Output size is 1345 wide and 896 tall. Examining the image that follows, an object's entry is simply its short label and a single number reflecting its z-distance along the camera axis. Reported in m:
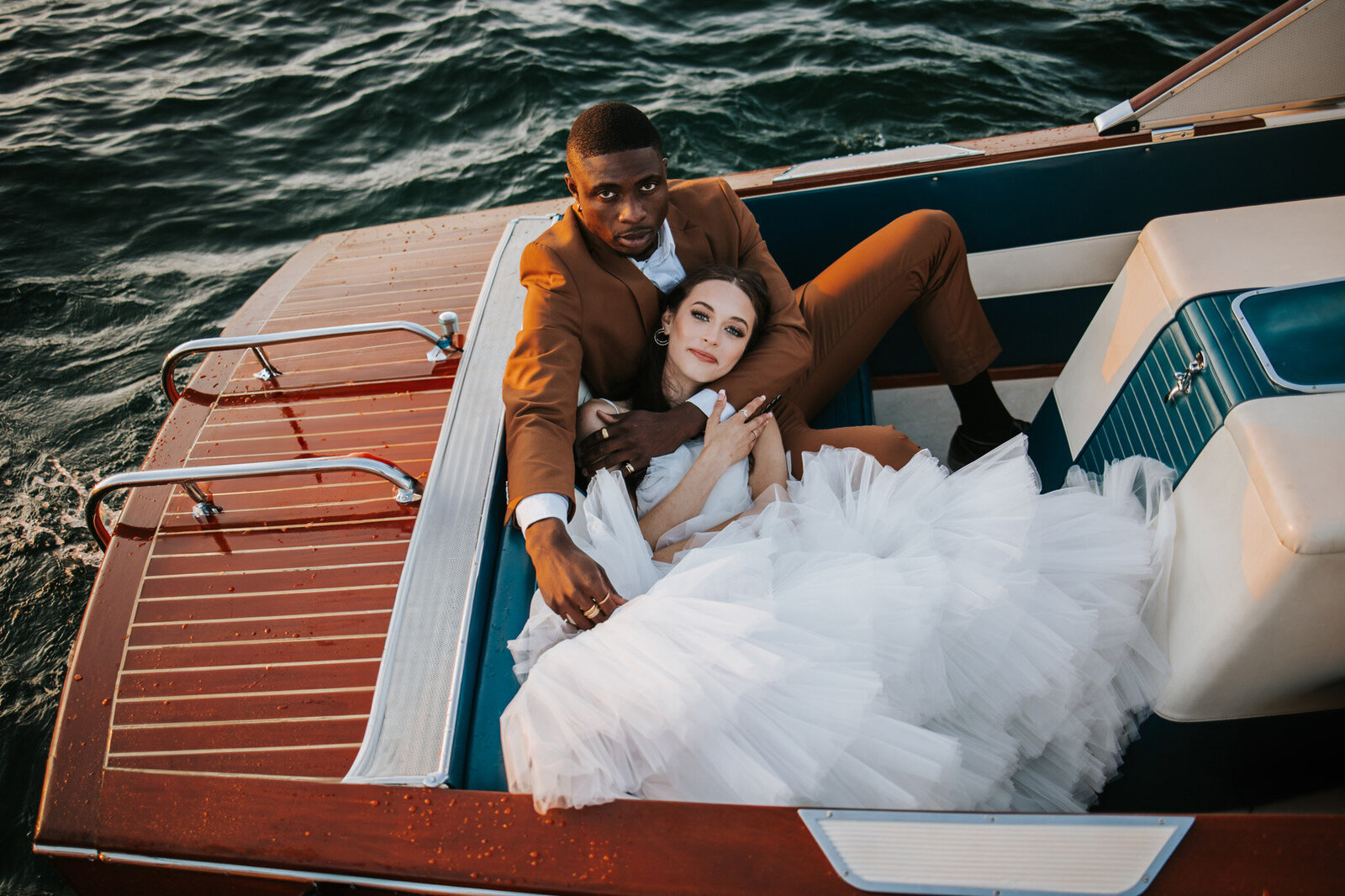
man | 1.39
